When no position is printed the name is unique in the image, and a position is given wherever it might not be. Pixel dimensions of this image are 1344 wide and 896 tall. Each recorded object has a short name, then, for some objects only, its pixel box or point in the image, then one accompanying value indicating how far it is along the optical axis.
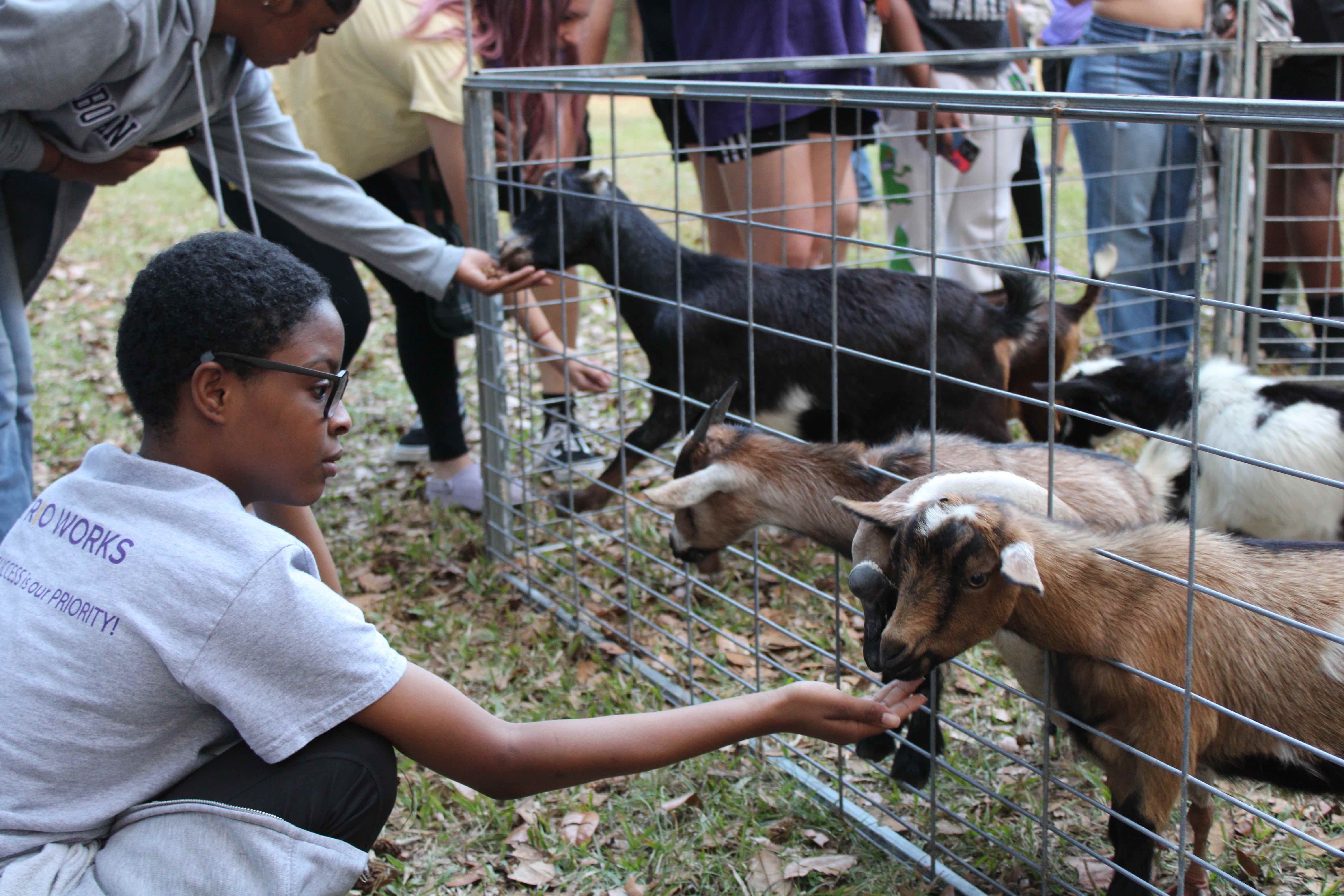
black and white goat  3.43
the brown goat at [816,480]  2.72
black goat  3.65
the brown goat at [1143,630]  1.98
